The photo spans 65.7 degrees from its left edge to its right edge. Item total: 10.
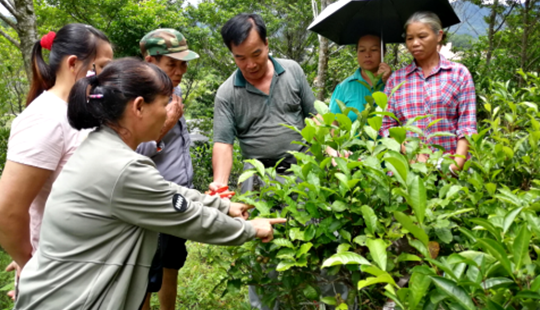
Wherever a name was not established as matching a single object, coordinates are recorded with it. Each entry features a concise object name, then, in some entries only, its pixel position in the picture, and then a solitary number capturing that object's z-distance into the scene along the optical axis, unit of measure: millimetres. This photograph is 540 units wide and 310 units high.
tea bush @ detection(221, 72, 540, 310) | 950
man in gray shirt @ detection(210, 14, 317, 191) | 2518
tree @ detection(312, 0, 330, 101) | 5372
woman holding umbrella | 2652
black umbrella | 2566
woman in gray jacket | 1459
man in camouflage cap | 2355
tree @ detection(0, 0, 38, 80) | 5316
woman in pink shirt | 1628
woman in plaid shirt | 2279
